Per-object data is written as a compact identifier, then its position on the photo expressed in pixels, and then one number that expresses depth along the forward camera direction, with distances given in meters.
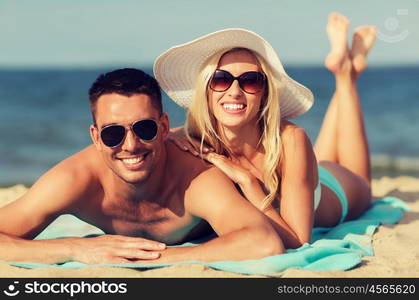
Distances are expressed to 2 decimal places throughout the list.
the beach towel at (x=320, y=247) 4.54
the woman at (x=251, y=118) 5.17
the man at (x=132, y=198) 4.59
